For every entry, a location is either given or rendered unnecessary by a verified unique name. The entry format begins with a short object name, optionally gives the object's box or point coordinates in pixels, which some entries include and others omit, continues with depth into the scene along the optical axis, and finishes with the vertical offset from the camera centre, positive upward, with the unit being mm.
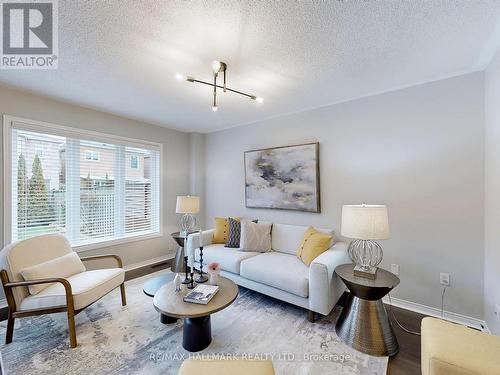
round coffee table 1717 -962
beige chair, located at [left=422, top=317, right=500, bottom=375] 1069 -845
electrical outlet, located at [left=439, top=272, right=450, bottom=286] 2321 -959
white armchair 1914 -930
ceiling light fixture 2051 +1137
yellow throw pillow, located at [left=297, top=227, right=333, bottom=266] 2574 -691
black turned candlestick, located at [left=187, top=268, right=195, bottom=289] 2132 -930
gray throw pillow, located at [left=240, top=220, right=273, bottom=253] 3199 -724
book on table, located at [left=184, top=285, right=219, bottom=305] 1846 -932
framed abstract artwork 3232 +147
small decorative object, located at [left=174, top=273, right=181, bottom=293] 2066 -906
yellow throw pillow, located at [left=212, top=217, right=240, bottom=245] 3572 -710
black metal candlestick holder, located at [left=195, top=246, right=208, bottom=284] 2252 -945
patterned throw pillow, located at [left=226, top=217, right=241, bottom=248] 3371 -720
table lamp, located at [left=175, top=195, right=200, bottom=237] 3615 -292
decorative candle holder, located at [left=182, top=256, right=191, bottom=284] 2212 -934
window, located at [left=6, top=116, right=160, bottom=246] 2770 +24
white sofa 2195 -939
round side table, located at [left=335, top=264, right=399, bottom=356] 1845 -1153
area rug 1700 -1371
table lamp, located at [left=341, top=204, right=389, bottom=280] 1927 -337
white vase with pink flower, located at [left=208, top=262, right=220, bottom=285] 2199 -849
